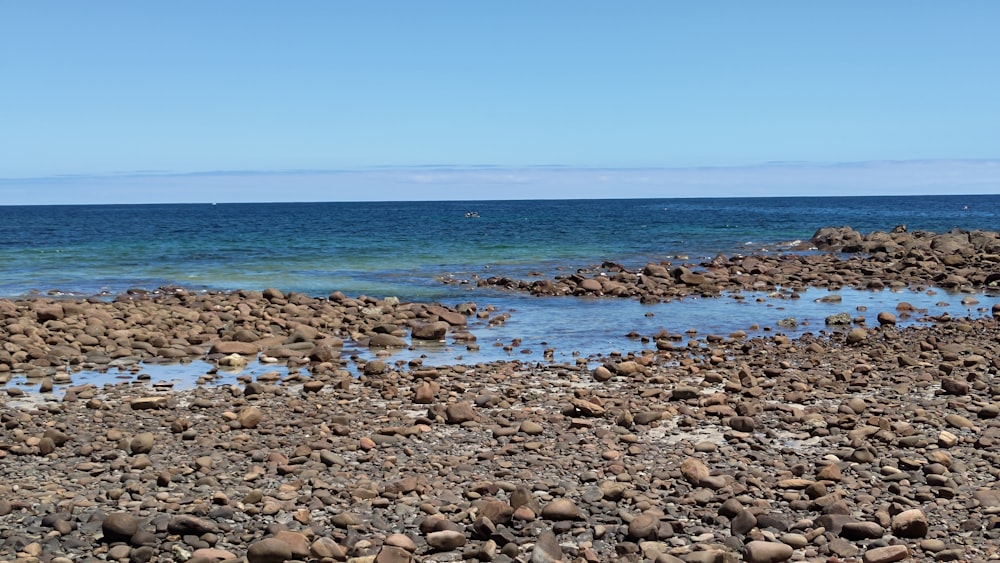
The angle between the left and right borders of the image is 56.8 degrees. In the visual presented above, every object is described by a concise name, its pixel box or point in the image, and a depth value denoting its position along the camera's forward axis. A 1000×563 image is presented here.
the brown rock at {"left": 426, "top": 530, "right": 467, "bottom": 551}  6.61
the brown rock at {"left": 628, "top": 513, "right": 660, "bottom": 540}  6.67
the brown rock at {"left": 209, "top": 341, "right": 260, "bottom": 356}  15.31
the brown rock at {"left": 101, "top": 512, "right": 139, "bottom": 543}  6.70
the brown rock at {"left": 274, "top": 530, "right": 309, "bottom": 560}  6.38
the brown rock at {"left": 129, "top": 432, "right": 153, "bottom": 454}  9.03
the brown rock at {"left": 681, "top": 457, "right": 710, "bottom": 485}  7.87
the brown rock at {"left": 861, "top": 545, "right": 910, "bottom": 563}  6.23
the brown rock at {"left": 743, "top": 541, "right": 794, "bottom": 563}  6.30
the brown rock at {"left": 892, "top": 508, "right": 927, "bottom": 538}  6.63
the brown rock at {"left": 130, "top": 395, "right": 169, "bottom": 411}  10.96
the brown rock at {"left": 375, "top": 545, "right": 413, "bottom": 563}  6.28
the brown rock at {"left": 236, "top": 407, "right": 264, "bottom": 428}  10.12
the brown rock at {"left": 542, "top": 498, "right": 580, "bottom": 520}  7.08
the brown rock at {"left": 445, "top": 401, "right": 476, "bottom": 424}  10.17
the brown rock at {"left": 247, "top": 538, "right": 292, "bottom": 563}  6.32
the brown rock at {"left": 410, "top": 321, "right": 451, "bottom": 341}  17.26
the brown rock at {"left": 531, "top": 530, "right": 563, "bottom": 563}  6.29
